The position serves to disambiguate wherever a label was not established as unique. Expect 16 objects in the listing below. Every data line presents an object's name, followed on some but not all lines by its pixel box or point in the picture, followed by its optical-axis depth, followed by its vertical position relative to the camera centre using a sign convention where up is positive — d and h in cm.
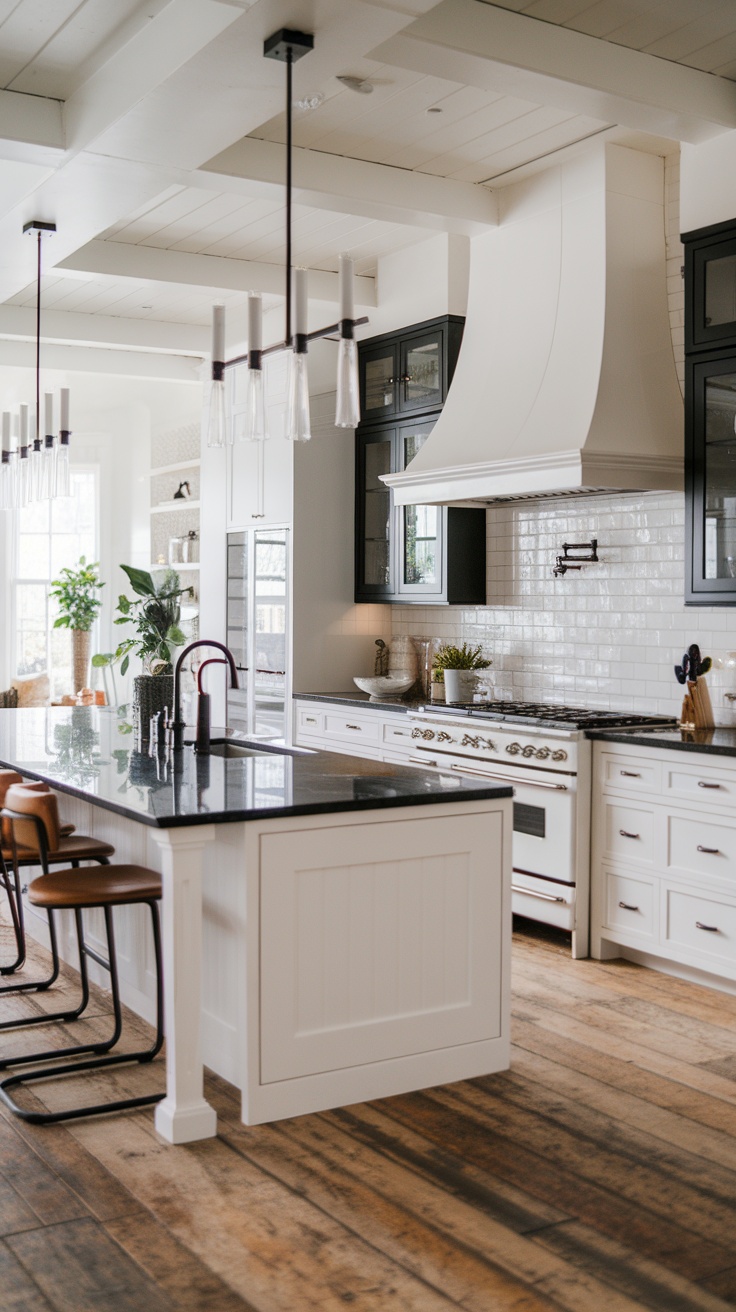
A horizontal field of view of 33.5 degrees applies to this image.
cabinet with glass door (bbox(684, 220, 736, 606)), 468 +80
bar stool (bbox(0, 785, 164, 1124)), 344 -78
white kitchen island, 316 -84
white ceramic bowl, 677 -36
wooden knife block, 500 -36
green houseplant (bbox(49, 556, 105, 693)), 1020 +10
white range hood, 501 +117
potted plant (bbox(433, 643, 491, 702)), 610 -24
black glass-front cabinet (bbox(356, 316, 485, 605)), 638 +63
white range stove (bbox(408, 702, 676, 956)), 494 -68
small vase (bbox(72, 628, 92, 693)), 1034 -34
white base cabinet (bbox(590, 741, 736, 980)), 439 -89
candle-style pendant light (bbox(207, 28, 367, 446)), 349 +77
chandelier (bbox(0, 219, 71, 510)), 527 +71
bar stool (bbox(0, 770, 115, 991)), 374 -76
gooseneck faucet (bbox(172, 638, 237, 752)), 429 -36
